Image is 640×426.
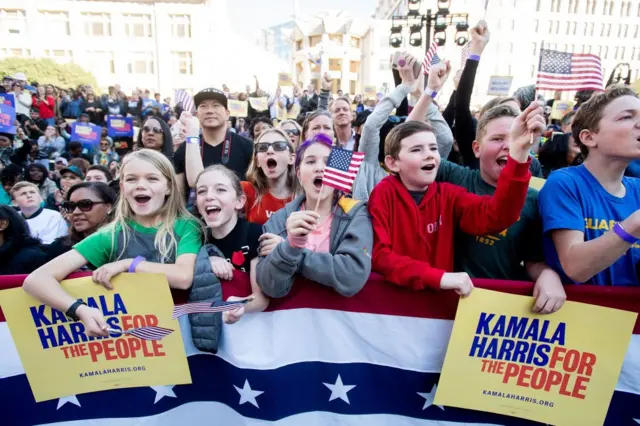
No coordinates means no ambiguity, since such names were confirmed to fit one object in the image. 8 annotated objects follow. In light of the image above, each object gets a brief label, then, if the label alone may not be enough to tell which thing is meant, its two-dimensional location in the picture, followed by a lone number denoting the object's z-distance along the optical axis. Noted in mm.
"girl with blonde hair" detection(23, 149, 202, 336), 1902
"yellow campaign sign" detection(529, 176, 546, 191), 2639
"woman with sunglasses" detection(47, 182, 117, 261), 3004
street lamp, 13633
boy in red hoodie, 1969
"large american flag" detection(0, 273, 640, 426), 1994
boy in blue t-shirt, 1836
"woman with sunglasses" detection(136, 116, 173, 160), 4434
